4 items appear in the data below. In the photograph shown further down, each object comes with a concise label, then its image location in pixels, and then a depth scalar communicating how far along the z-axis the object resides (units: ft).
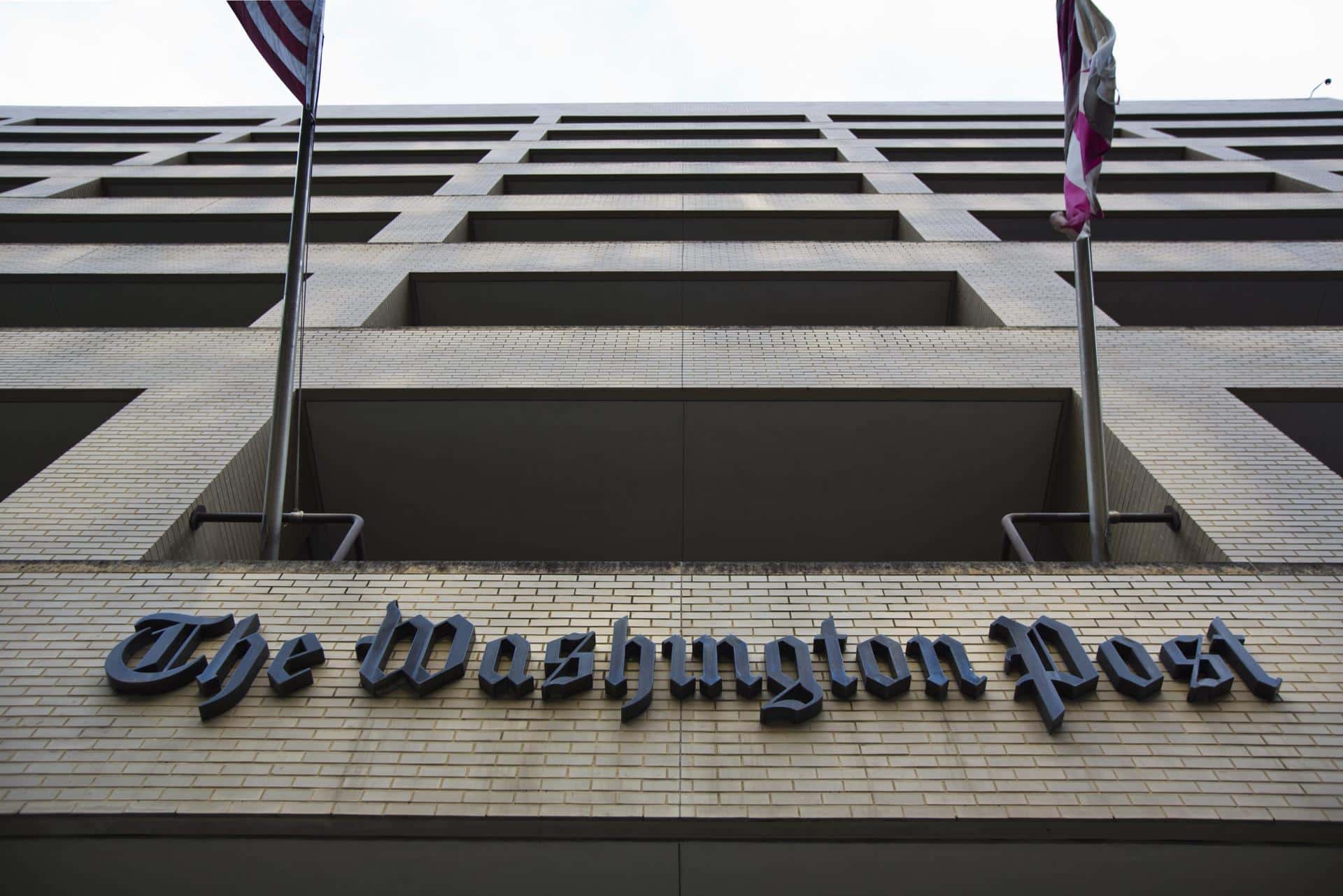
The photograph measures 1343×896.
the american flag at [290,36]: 23.66
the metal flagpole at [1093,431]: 23.48
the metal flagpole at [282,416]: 23.16
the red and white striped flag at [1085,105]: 24.35
